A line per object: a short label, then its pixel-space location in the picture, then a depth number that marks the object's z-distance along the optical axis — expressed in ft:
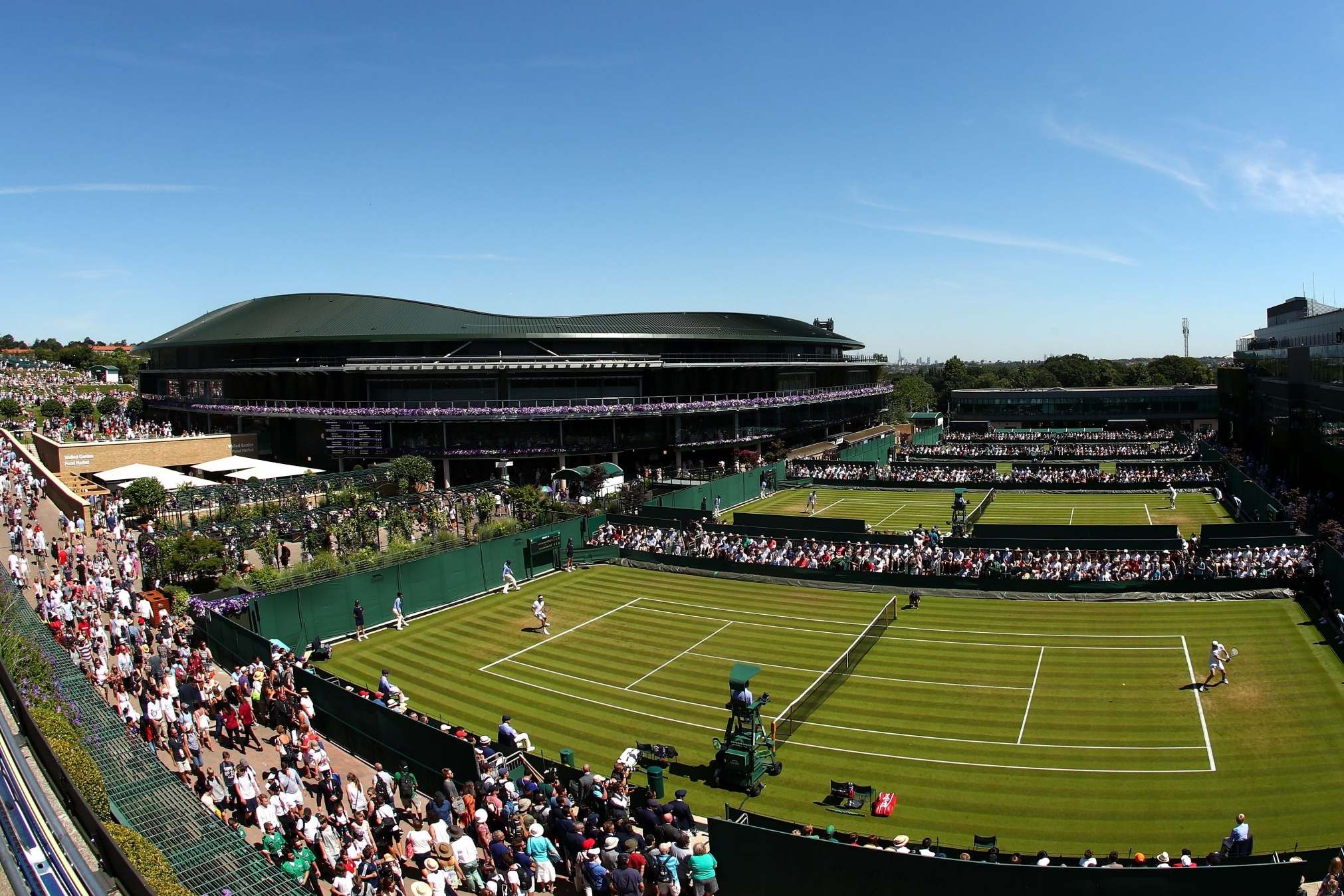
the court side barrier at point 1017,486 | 182.50
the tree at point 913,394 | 501.56
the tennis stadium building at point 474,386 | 203.62
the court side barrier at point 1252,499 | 125.08
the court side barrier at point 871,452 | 229.45
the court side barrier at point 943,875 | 38.37
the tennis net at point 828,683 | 67.82
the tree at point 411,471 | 162.91
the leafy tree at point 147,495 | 126.21
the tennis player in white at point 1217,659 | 72.64
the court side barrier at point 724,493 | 157.28
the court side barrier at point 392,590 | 88.12
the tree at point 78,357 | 488.85
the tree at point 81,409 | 270.05
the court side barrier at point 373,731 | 53.93
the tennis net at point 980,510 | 151.39
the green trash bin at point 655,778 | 52.49
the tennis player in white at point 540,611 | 94.12
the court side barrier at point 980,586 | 96.32
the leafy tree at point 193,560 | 95.50
